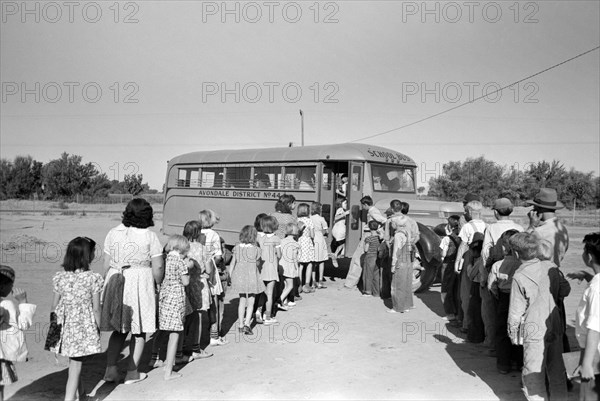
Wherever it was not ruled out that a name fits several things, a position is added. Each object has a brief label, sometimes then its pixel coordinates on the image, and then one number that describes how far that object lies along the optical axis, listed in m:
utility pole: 35.09
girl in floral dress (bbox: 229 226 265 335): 6.47
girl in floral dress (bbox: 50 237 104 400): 4.09
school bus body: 11.38
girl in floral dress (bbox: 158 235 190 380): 4.93
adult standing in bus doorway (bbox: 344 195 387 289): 10.00
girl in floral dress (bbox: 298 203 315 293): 9.15
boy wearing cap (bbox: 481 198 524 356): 5.61
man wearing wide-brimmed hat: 4.88
